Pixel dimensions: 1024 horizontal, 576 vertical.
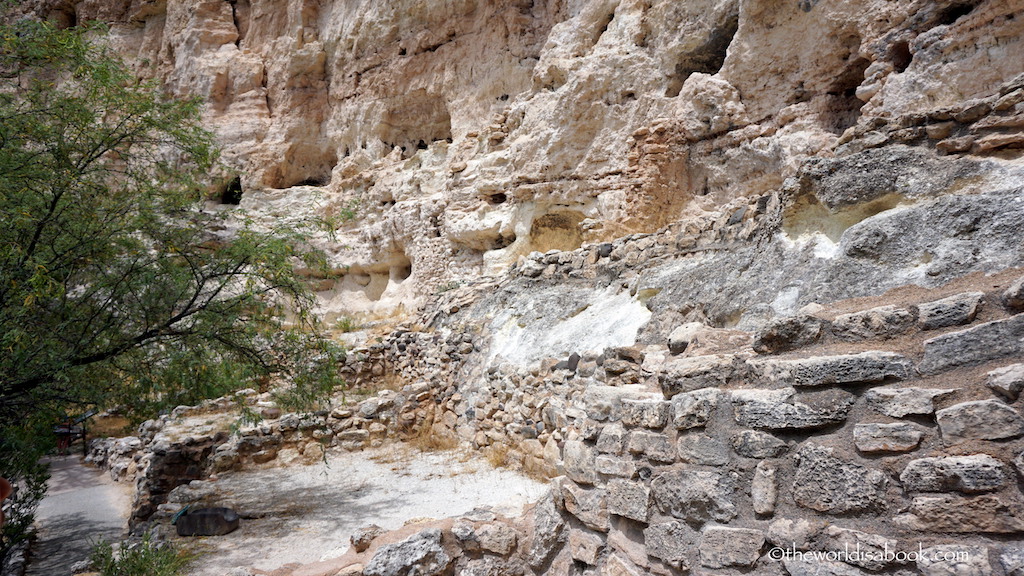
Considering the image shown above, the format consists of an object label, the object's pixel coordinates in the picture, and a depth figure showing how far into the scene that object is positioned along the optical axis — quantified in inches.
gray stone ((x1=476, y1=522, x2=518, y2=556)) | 118.0
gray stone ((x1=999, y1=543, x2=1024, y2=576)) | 56.4
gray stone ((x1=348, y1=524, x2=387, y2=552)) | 140.0
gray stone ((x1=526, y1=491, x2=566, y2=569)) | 109.4
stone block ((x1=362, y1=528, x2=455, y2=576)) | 120.0
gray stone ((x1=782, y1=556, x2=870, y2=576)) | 67.3
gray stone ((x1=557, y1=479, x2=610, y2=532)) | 99.2
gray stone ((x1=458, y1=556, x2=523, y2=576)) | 116.6
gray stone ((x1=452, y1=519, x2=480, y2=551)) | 122.0
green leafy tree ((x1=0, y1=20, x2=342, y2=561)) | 167.2
